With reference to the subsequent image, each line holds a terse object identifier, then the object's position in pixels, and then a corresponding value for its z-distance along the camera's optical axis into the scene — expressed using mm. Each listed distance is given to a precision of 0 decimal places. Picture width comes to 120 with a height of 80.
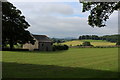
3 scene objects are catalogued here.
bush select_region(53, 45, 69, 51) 45342
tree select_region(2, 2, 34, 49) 35098
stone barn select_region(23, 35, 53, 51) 45384
